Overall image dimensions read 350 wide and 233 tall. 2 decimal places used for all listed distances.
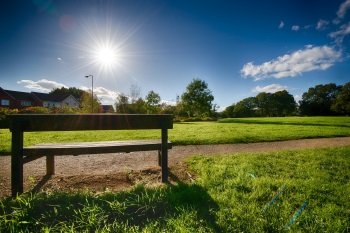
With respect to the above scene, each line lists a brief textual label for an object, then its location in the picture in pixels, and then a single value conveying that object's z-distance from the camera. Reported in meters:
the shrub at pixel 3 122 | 18.77
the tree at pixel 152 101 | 42.53
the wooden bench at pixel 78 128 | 2.84
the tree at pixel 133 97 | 40.41
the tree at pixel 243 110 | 87.89
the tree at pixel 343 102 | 62.09
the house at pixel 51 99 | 59.17
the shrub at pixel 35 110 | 23.09
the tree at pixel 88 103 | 36.12
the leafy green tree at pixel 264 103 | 91.15
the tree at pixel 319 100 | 71.88
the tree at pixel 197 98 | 49.50
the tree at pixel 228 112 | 92.95
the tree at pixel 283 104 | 87.69
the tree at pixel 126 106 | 39.72
